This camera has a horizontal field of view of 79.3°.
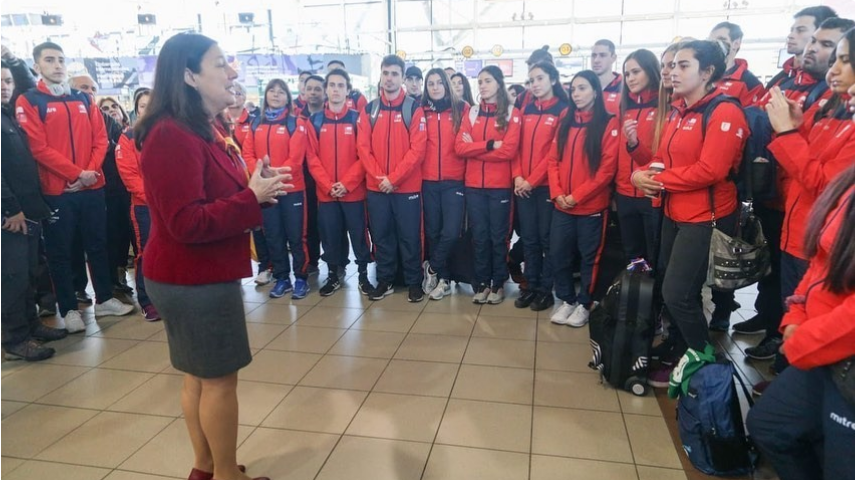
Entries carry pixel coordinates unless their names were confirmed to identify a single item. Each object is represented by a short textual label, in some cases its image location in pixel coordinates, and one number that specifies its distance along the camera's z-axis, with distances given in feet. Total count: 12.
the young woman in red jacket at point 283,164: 13.07
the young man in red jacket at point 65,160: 10.63
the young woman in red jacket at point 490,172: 11.87
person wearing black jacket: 9.51
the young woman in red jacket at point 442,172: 12.51
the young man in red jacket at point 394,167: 12.41
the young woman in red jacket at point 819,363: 4.11
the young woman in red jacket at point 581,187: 10.51
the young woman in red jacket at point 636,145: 9.56
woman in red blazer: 4.72
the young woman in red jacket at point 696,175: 7.14
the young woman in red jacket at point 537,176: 11.50
